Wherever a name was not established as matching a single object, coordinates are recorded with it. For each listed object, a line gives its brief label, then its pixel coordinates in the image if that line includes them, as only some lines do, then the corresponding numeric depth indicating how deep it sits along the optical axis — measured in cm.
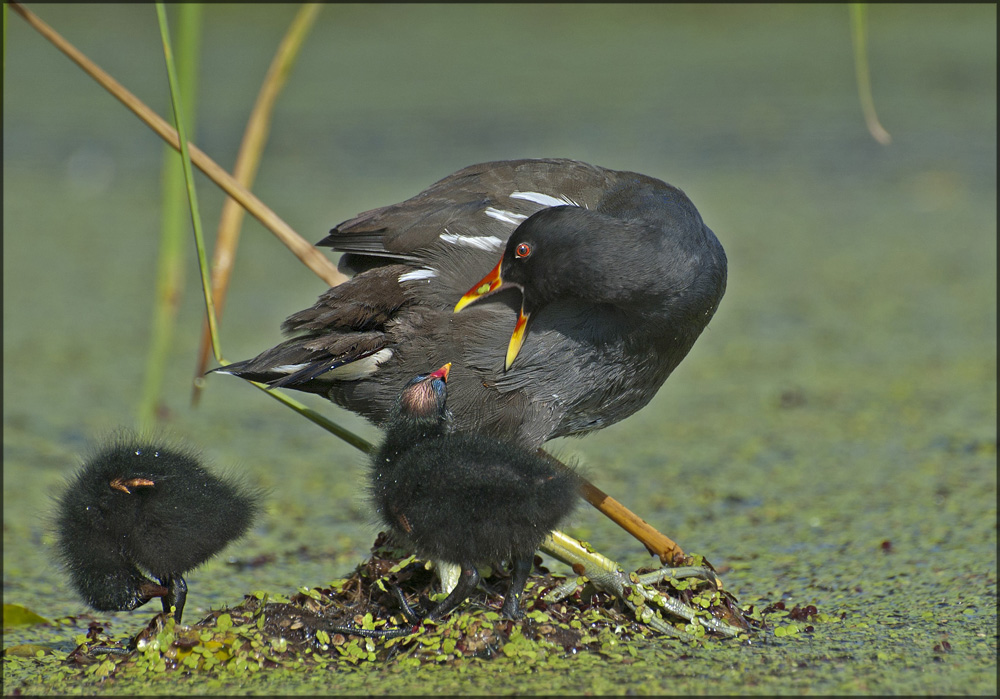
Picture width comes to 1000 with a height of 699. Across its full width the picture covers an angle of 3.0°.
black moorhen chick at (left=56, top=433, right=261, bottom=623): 822
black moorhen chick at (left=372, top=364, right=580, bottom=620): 818
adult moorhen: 822
